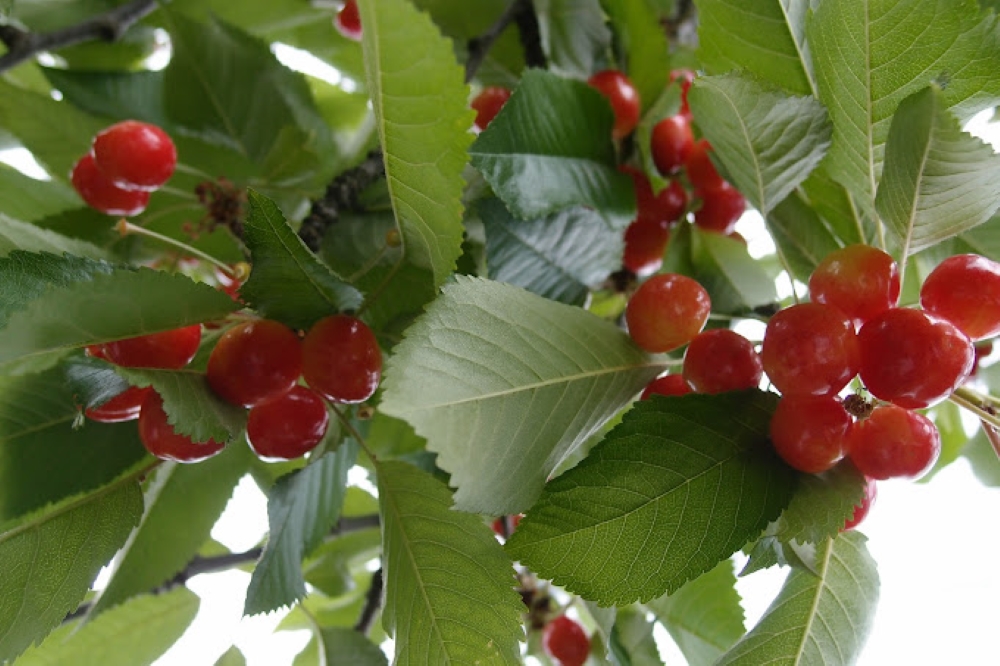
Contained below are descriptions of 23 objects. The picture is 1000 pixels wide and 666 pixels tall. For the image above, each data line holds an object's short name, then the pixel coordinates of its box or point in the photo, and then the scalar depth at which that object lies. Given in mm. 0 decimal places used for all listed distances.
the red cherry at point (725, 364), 281
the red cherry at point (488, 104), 386
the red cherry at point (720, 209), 381
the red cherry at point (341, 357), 278
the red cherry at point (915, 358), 257
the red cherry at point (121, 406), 297
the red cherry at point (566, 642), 462
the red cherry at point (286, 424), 294
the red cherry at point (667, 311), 293
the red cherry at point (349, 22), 430
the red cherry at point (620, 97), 382
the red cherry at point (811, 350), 262
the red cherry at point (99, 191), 365
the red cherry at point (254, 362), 277
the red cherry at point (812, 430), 268
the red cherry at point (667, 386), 303
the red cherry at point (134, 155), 352
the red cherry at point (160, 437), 283
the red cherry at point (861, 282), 274
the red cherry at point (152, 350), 278
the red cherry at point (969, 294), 272
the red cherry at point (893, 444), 272
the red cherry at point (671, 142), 376
